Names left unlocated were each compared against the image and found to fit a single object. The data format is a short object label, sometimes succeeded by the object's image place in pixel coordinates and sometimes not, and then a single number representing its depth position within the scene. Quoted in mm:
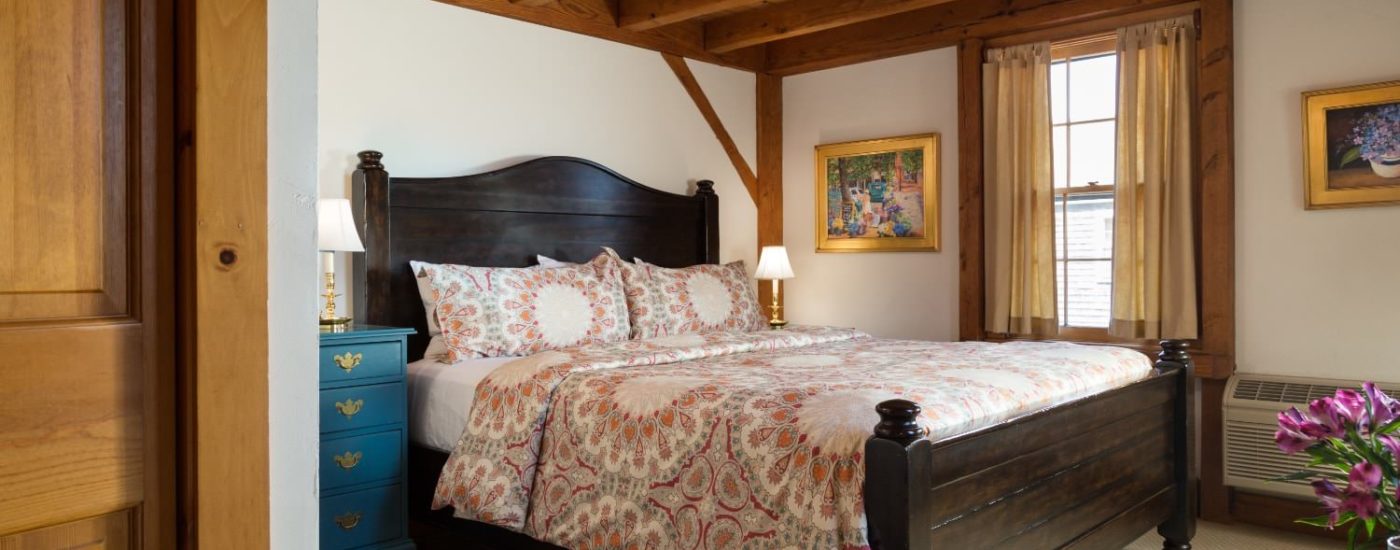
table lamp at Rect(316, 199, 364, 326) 3496
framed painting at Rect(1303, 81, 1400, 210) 3773
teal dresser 3260
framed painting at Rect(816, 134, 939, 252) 5105
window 4523
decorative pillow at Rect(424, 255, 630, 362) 3662
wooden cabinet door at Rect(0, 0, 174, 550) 986
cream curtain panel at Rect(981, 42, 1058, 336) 4613
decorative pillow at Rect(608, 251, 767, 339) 4309
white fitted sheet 3367
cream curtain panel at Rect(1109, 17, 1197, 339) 4215
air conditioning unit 3857
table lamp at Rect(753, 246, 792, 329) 5262
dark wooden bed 2213
